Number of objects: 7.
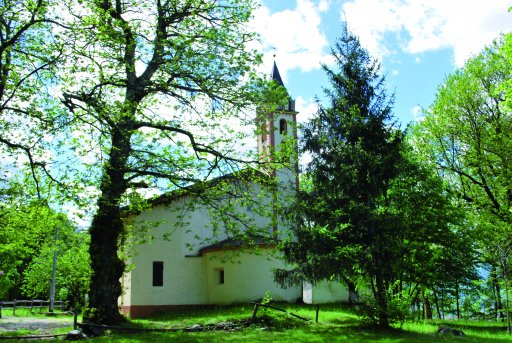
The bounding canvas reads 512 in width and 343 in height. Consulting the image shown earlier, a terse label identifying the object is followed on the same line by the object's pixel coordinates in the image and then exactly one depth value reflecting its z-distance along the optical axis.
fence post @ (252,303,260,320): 17.83
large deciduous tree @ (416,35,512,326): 23.55
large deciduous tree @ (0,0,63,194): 13.77
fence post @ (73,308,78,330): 15.15
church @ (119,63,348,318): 25.28
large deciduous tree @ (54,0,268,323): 15.20
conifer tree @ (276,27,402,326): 16.14
